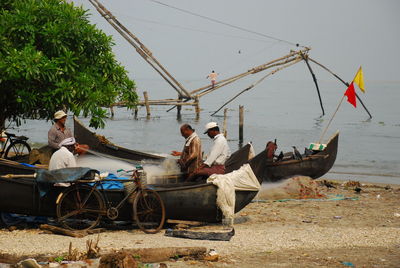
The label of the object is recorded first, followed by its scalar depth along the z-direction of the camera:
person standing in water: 53.04
